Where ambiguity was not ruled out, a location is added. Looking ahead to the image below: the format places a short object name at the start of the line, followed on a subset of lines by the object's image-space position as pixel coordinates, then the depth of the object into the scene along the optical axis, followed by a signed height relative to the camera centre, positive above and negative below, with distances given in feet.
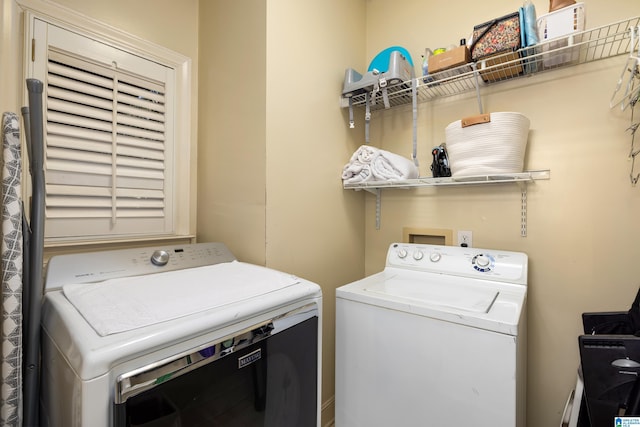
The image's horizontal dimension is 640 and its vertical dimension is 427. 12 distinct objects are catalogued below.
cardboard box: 4.76 +2.65
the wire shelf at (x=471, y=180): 4.47 +0.59
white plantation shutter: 4.09 +1.22
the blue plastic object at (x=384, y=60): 5.59 +3.09
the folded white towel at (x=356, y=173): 5.67 +0.85
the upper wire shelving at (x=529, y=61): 4.19 +2.48
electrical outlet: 5.57 -0.47
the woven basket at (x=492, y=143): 4.39 +1.13
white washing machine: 3.19 -1.62
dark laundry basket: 2.84 -1.63
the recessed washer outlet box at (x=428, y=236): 5.85 -0.45
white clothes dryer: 2.08 -1.12
